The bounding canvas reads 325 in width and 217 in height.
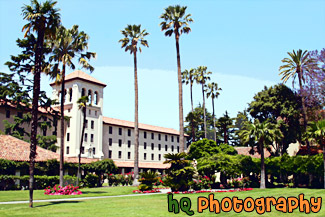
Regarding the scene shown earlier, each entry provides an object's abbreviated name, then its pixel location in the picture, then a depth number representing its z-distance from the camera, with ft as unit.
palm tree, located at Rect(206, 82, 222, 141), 273.62
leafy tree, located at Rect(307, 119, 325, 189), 122.72
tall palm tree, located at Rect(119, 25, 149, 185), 159.63
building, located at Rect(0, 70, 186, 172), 216.13
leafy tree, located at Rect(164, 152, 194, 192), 101.71
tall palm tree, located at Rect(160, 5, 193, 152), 141.49
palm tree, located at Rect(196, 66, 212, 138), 259.19
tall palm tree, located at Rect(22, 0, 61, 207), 71.60
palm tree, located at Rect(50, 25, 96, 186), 108.68
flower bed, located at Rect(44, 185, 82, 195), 96.89
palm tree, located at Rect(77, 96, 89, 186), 148.05
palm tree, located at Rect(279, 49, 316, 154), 160.15
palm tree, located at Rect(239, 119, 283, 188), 139.03
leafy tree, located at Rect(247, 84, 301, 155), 172.45
